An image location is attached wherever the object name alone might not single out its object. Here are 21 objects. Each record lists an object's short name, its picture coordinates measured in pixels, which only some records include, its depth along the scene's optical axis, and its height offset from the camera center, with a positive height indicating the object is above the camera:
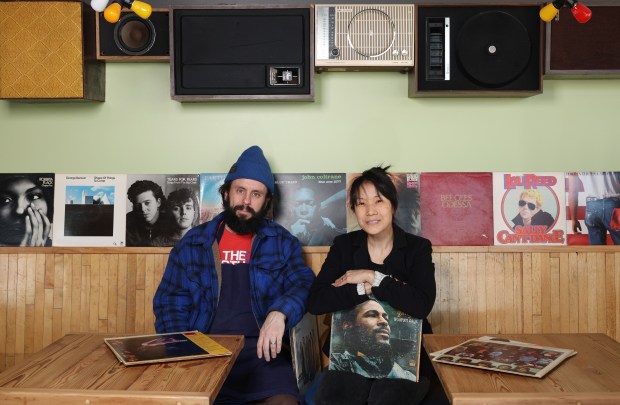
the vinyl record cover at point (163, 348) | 1.78 -0.40
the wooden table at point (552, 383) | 1.54 -0.43
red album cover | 3.15 +0.04
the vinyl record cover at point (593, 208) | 3.14 +0.04
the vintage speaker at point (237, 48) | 2.92 +0.78
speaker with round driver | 3.01 +0.86
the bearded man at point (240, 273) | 2.57 -0.25
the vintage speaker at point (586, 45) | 2.92 +0.80
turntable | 2.88 +0.76
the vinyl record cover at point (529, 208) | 3.16 +0.04
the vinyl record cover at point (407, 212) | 3.15 +0.02
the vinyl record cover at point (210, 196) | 3.17 +0.09
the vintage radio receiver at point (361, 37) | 2.93 +0.83
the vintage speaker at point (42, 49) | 2.91 +0.76
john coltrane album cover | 3.16 +0.02
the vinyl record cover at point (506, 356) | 1.72 -0.41
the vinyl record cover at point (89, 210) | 3.18 +0.02
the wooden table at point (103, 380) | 1.54 -0.43
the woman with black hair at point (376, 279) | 2.22 -0.25
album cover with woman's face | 3.19 +0.03
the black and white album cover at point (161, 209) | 3.17 +0.03
